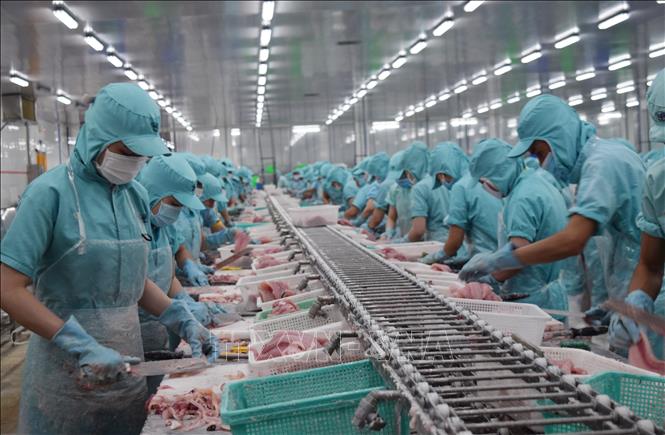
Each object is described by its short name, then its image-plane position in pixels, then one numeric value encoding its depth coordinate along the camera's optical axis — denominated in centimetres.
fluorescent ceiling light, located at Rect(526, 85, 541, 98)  2150
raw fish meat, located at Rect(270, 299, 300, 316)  364
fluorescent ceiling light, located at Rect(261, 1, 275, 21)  1020
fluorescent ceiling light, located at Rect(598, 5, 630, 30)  1199
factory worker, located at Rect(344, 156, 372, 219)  1283
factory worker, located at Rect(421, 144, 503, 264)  609
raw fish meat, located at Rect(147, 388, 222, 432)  257
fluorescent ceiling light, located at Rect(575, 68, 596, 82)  1864
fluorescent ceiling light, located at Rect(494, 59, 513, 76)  1709
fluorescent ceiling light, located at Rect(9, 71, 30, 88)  1571
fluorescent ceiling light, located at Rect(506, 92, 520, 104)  2297
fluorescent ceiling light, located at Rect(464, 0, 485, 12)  1062
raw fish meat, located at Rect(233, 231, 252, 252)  717
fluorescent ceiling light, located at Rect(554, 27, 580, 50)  1373
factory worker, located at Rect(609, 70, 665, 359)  312
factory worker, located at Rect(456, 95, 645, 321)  385
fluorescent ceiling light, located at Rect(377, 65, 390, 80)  1691
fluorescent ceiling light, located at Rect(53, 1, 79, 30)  956
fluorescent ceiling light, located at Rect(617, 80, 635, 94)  2103
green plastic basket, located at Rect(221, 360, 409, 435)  194
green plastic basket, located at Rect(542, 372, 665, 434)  217
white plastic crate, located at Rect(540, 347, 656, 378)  245
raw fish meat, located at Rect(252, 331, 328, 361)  272
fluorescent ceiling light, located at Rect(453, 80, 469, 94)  2022
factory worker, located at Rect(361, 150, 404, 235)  1097
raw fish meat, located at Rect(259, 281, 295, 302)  420
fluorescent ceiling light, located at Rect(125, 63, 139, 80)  1494
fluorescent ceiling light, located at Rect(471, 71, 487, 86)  1869
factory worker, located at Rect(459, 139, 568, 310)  454
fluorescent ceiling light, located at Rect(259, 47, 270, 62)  1369
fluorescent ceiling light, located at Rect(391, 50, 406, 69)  1512
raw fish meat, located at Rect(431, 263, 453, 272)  510
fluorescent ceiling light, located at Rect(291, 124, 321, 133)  2970
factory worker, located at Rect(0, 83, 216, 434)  271
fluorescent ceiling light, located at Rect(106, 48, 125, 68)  1323
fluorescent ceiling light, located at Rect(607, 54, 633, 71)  1664
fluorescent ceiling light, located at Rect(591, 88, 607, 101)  2250
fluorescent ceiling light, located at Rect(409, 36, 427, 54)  1354
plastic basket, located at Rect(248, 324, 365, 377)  257
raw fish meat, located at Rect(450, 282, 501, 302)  356
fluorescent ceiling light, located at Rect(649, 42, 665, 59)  1490
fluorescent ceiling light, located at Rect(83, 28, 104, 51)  1145
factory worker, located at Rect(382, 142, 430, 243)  891
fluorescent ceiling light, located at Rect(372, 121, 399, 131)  2981
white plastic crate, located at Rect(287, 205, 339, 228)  896
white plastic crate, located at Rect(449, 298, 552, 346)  301
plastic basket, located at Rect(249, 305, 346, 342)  323
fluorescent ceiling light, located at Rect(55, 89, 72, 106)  1845
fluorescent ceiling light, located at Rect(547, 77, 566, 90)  2011
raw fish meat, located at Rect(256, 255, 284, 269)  542
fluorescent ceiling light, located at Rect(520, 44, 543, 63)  1536
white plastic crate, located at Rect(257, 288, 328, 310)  387
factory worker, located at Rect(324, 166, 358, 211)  1553
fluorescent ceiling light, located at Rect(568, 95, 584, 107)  2422
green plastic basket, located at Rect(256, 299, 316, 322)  370
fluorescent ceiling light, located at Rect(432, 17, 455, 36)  1184
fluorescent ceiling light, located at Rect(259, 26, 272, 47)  1186
